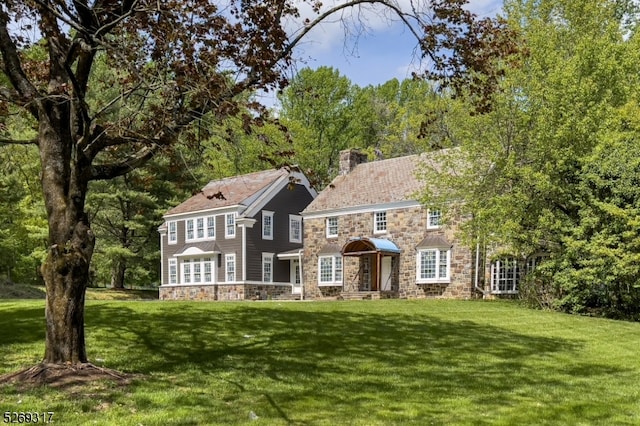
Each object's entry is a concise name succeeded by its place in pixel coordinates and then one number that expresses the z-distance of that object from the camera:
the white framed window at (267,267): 33.49
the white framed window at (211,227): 34.38
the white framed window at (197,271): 34.84
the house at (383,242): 25.56
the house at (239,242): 32.84
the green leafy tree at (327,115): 46.56
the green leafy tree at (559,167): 18.98
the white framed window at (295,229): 35.31
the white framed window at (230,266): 33.00
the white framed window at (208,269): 34.12
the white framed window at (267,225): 33.66
